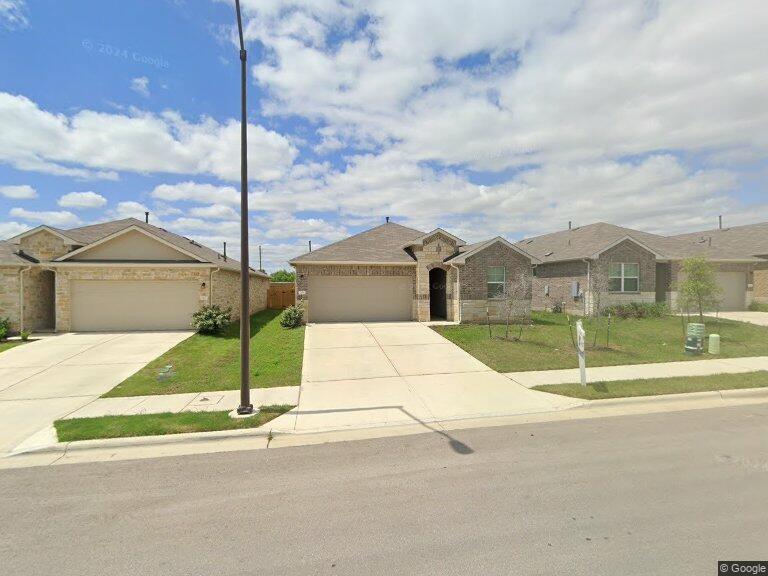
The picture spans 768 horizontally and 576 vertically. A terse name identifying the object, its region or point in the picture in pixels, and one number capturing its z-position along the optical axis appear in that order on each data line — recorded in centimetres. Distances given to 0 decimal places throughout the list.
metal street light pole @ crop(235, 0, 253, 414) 702
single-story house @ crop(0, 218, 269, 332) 1573
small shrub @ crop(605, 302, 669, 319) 1947
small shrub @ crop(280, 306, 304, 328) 1686
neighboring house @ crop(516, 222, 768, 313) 2053
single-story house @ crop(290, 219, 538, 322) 1766
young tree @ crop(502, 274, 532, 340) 1700
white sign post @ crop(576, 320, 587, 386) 839
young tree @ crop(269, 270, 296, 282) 4837
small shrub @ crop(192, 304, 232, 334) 1530
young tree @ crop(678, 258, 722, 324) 1409
